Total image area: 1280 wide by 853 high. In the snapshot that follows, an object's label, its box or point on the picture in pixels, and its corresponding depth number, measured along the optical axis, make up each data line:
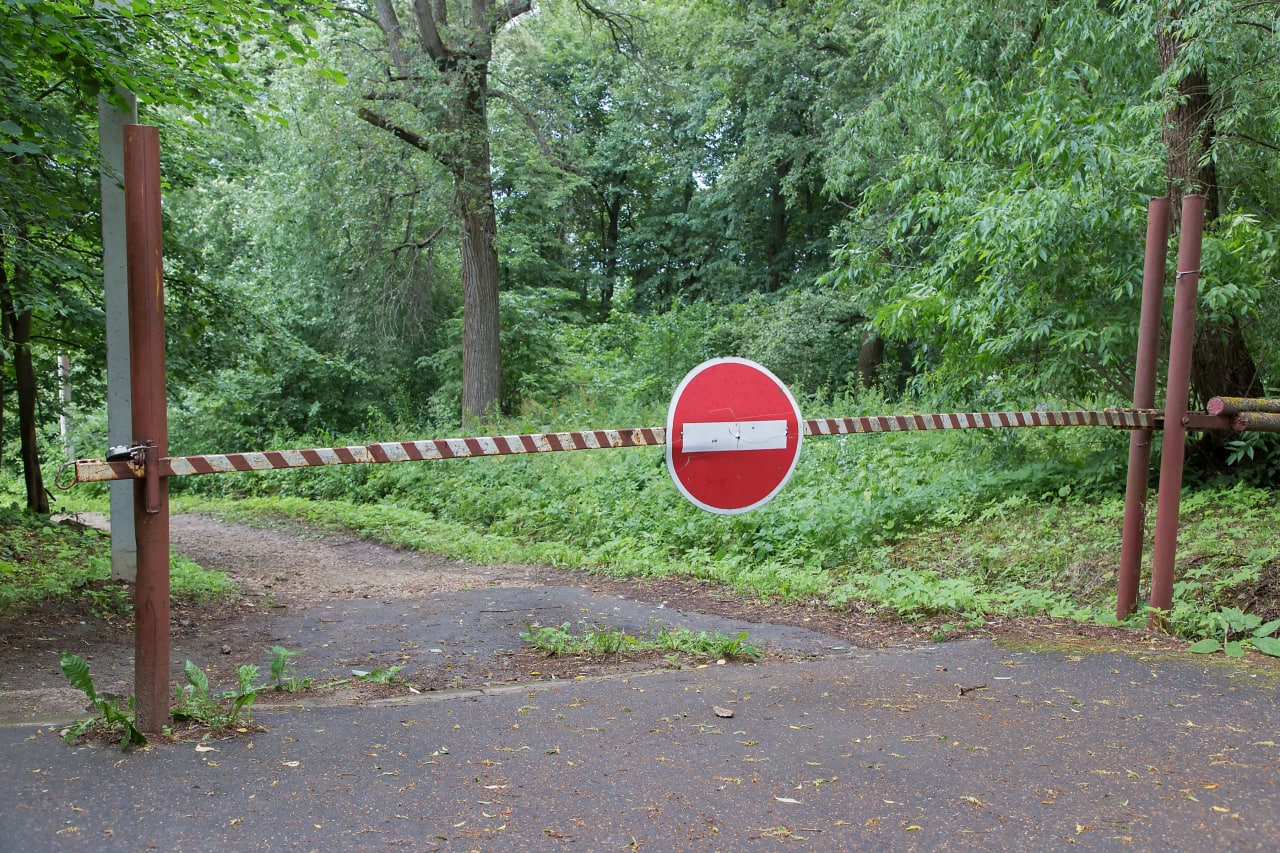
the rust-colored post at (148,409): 3.89
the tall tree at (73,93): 6.11
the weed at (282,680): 4.68
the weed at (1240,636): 5.33
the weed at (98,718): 3.83
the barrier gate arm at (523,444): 3.88
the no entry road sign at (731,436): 5.09
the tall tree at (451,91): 17.08
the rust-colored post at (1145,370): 5.93
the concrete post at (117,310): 7.58
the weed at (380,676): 5.15
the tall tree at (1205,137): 8.38
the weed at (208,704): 4.10
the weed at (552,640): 5.95
